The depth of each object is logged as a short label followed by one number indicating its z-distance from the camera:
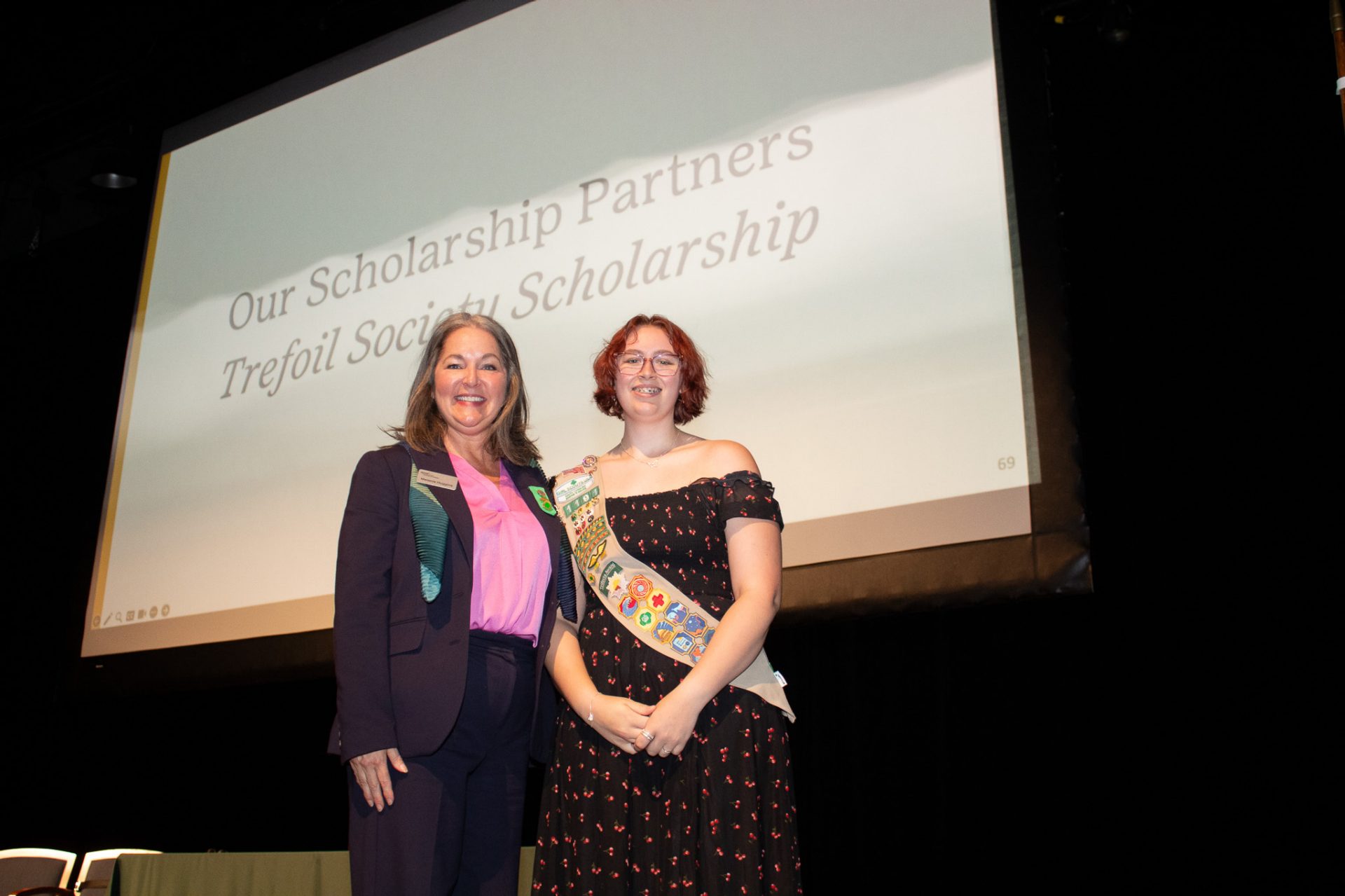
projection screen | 2.54
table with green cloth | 2.70
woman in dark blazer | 1.77
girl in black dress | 1.77
